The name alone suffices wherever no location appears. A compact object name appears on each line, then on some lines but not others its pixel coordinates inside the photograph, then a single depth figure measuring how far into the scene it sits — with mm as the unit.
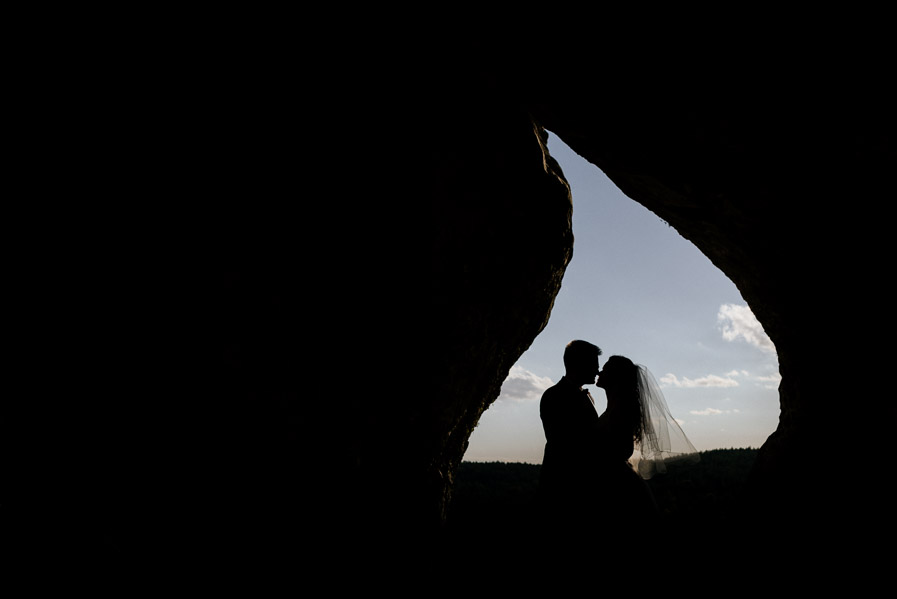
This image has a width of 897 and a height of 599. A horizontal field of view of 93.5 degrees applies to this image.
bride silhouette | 3783
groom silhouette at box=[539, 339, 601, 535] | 3869
